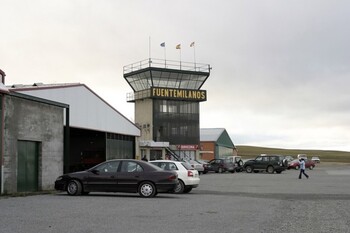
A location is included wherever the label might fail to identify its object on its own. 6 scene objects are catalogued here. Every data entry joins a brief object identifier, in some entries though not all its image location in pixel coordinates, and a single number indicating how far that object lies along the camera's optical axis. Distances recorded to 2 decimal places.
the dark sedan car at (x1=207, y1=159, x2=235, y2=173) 51.97
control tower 67.81
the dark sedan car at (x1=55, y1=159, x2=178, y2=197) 18.69
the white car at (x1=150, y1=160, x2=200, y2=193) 21.53
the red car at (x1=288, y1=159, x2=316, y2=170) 64.44
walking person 36.84
